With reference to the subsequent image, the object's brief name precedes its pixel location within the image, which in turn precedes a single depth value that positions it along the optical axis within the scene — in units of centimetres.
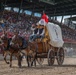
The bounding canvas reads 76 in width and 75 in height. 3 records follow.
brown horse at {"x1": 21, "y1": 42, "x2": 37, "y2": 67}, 1381
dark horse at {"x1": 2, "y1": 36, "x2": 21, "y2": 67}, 1339
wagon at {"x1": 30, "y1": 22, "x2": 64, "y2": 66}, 1481
